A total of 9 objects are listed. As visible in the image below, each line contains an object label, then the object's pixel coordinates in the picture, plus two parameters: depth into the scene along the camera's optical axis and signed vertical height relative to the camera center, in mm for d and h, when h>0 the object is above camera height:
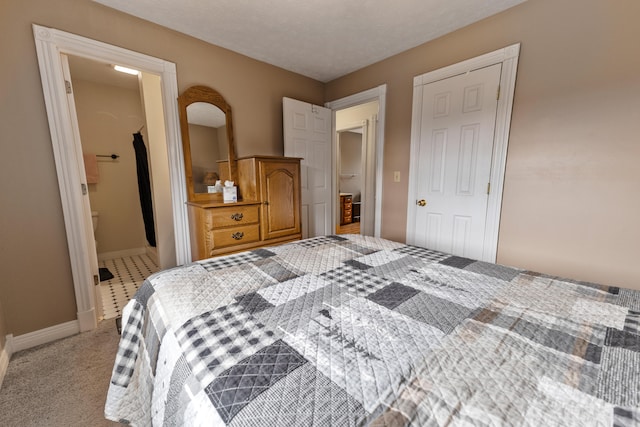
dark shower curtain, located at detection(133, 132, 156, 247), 3381 -137
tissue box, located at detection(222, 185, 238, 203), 2328 -169
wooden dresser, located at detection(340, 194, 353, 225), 5754 -738
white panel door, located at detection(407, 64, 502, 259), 2105 +137
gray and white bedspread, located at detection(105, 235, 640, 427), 499 -445
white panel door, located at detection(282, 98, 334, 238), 2904 +268
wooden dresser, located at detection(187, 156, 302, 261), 2074 -325
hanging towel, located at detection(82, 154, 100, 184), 3239 +111
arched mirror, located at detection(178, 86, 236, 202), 2242 +337
